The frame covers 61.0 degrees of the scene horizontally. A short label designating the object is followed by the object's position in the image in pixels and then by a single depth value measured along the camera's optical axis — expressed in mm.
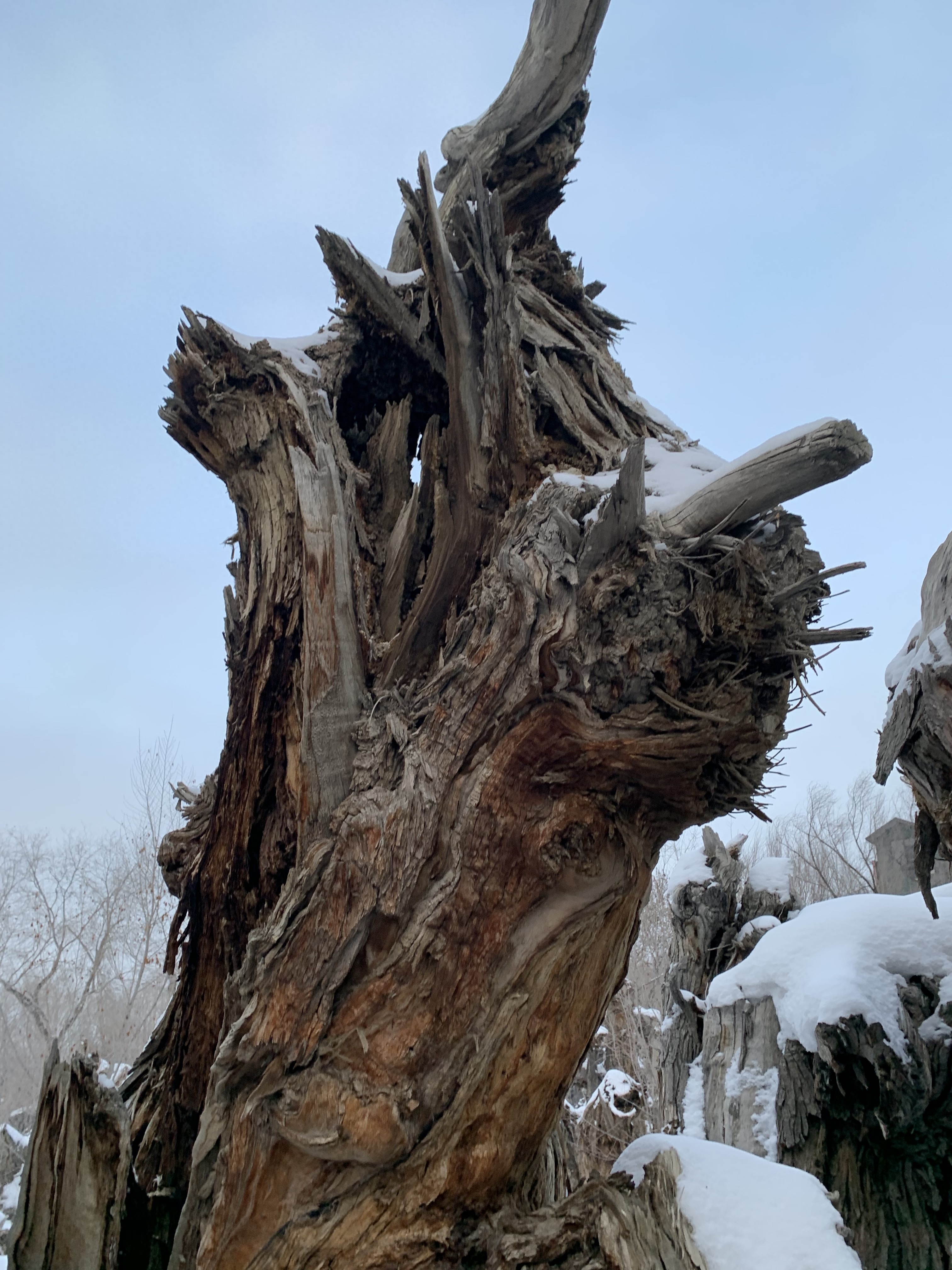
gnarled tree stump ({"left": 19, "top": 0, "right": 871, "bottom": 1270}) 2352
